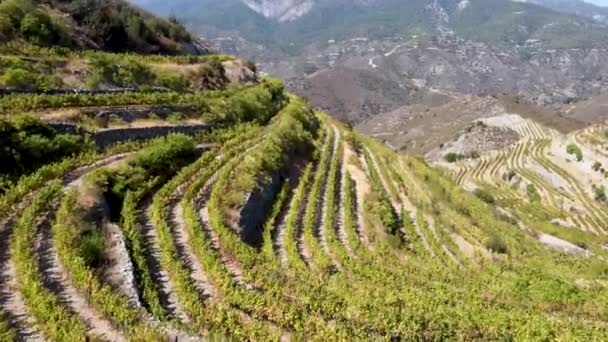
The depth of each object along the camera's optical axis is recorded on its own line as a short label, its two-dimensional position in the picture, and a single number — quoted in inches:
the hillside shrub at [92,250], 622.8
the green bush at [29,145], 845.8
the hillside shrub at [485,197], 2709.2
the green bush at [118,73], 1391.5
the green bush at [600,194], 4195.6
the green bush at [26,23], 1486.2
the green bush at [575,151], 4938.2
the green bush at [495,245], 1352.2
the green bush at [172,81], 1573.6
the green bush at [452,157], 6013.3
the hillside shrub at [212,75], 1800.0
